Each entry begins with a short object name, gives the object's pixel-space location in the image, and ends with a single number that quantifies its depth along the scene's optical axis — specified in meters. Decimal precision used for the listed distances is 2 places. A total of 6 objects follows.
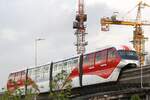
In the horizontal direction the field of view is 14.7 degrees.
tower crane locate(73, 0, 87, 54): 136.25
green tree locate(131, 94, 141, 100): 48.15
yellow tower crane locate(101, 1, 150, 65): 134.57
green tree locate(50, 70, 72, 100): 50.85
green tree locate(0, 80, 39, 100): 56.75
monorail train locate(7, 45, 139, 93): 64.38
